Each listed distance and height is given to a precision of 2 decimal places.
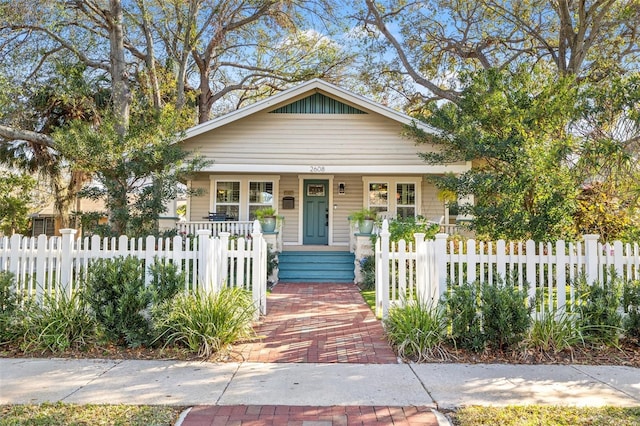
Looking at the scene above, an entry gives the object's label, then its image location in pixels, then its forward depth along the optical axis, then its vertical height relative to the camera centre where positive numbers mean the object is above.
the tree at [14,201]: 20.12 +0.97
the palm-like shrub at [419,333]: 5.17 -1.42
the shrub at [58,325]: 5.29 -1.38
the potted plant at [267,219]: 12.26 +0.06
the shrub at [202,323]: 5.18 -1.31
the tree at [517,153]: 7.09 +1.26
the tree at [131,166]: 9.13 +1.27
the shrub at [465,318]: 5.21 -1.22
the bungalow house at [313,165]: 13.08 +1.80
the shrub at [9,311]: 5.50 -1.23
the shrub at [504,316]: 5.08 -1.16
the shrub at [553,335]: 5.24 -1.45
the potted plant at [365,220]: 11.91 +0.04
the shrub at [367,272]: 10.57 -1.34
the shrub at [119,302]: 5.31 -1.06
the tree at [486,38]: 15.05 +7.86
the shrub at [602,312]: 5.36 -1.18
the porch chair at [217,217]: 13.39 +0.12
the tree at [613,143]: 6.86 +1.36
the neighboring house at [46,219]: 30.02 +0.09
